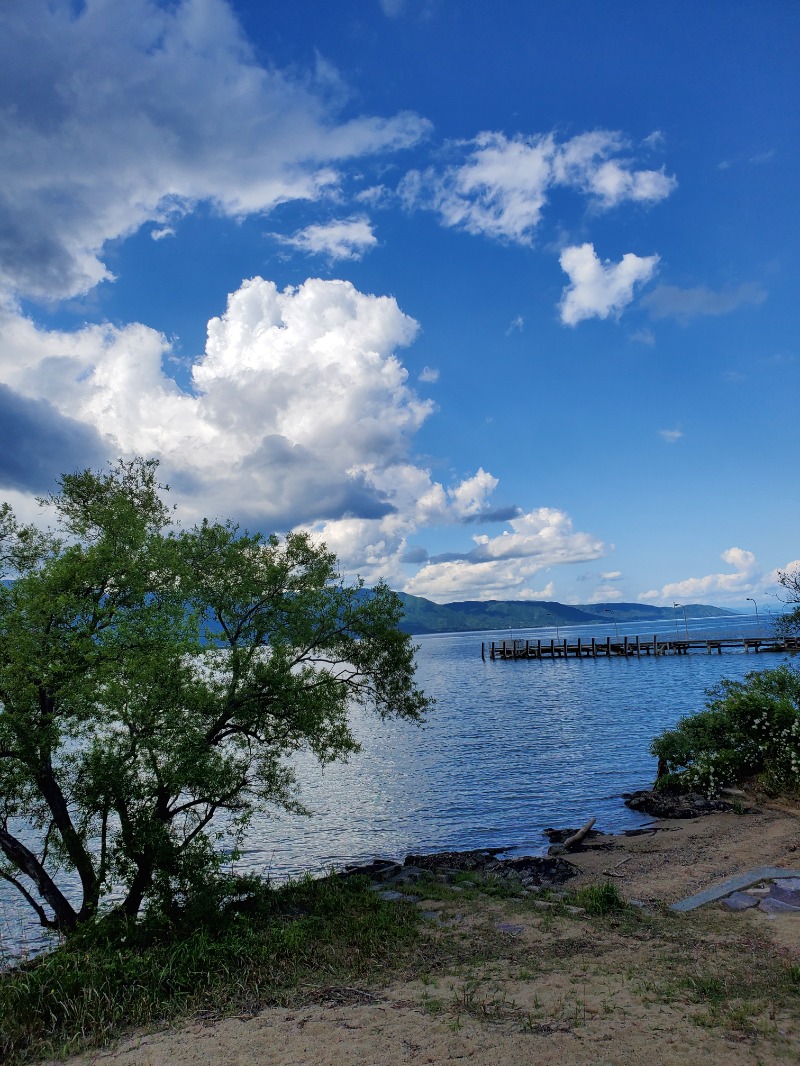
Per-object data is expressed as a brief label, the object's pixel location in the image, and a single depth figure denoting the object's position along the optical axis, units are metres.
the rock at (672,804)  21.22
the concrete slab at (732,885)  12.74
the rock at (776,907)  11.58
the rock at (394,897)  14.59
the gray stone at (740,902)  12.11
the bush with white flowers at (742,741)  20.44
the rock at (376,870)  17.12
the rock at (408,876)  16.47
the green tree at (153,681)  12.37
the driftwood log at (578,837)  19.53
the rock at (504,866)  16.31
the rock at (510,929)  12.07
